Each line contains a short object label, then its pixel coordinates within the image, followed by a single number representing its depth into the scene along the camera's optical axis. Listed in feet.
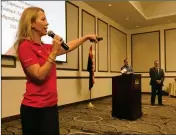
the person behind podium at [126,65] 19.21
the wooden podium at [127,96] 12.60
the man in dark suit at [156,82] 19.01
